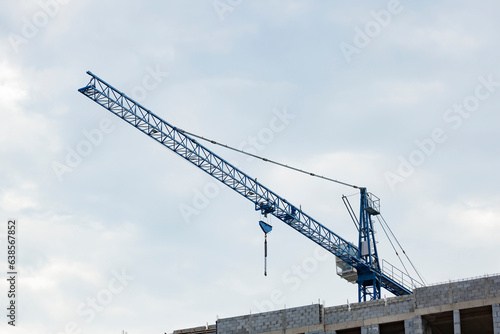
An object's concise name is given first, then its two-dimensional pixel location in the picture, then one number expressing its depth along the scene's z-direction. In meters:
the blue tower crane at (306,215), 84.81
